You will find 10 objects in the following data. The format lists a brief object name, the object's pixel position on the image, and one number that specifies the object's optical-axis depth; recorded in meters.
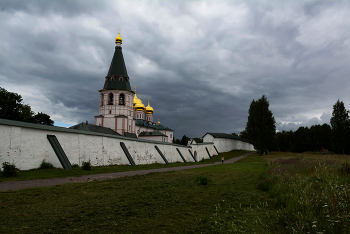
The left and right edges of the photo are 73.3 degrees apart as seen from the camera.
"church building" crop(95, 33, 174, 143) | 57.41
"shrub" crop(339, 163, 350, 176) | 8.92
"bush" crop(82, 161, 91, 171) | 17.52
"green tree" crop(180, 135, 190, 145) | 104.06
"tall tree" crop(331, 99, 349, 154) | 50.12
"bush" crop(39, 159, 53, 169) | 16.36
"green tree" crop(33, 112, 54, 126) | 55.79
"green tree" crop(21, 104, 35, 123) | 46.71
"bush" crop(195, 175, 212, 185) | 9.96
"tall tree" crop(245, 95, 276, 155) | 52.59
